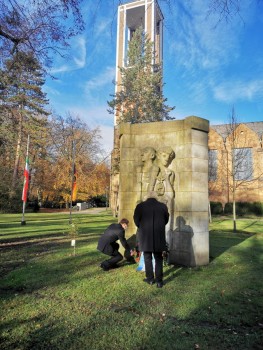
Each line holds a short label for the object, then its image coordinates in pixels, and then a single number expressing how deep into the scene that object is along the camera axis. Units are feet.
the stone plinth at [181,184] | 25.12
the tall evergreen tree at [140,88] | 110.63
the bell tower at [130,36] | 118.32
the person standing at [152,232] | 18.61
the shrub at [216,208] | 121.70
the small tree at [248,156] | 118.52
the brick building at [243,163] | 119.14
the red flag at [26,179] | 64.11
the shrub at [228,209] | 120.47
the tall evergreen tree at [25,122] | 111.34
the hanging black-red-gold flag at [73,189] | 79.40
